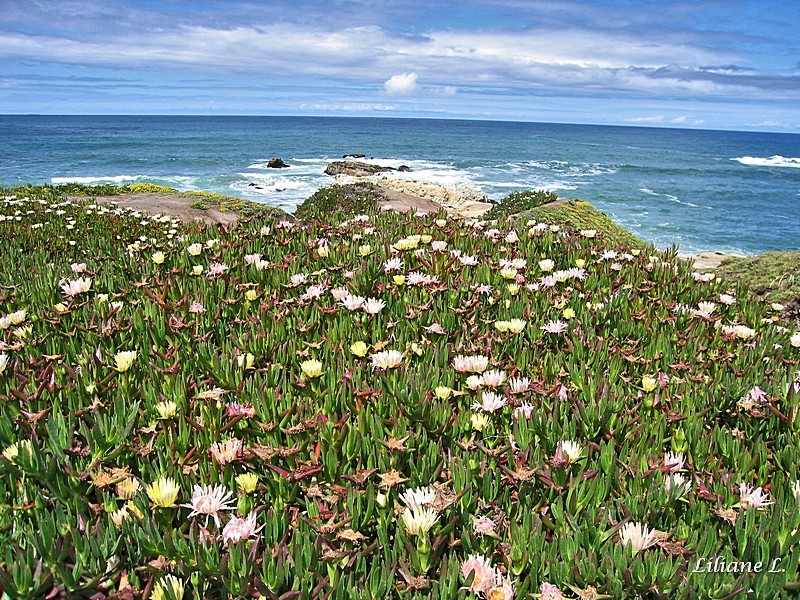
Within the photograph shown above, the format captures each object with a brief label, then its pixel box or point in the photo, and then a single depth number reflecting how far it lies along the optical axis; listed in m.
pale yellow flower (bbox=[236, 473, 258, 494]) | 1.69
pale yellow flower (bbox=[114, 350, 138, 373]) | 2.32
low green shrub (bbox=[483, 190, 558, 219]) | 13.20
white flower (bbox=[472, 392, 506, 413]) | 2.10
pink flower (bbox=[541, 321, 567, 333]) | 2.90
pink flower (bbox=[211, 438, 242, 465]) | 1.75
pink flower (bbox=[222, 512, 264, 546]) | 1.47
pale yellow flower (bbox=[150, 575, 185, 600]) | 1.36
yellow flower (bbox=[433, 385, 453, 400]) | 2.19
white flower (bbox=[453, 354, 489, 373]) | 2.37
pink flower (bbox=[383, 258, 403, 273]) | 3.73
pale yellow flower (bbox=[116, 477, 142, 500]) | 1.67
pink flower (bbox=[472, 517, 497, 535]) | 1.60
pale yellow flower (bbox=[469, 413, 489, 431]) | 2.05
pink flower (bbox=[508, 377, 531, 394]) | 2.29
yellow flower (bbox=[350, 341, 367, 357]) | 2.56
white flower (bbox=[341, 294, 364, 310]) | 3.06
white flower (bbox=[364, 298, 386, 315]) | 3.02
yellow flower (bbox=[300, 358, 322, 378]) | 2.31
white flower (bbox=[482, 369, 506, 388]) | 2.28
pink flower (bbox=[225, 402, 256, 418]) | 2.02
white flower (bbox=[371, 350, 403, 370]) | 2.40
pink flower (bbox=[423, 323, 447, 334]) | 2.84
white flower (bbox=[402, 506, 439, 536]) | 1.54
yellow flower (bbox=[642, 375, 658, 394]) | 2.35
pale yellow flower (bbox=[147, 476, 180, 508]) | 1.57
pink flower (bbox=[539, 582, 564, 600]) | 1.40
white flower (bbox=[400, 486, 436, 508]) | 1.63
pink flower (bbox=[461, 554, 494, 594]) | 1.39
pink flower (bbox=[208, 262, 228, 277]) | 3.67
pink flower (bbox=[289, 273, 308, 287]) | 3.53
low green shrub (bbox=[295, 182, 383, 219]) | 12.04
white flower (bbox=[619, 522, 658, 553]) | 1.51
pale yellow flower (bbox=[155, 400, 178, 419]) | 1.97
